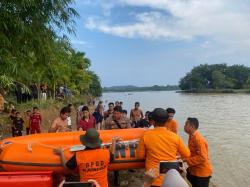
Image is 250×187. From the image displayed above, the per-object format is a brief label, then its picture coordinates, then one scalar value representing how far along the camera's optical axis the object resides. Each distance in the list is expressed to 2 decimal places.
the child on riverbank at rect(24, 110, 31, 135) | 5.64
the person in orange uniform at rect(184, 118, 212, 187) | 2.54
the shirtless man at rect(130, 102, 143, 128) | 5.36
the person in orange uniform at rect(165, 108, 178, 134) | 3.73
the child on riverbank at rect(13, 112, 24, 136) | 5.33
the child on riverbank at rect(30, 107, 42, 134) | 5.35
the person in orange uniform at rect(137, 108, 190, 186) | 2.16
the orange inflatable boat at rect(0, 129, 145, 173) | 2.86
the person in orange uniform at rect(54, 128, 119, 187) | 2.08
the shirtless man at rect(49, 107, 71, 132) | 3.67
